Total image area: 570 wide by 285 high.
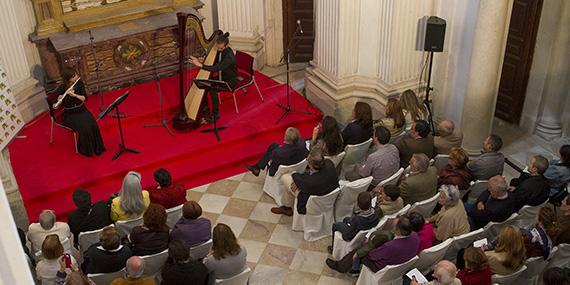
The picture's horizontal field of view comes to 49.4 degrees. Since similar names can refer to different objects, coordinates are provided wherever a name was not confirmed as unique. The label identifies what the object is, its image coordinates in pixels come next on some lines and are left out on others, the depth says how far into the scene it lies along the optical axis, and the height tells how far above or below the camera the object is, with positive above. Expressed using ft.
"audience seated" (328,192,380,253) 19.27 -9.86
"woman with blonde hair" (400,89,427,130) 24.56 -8.13
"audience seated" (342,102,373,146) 24.09 -8.75
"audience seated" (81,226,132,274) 17.57 -9.68
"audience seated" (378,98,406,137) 24.22 -8.62
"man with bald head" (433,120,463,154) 23.40 -8.99
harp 26.66 -8.82
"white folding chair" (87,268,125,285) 17.92 -10.39
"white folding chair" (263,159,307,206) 23.93 -10.93
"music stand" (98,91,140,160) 26.91 -10.54
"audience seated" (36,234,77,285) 17.22 -9.63
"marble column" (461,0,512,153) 24.23 -7.19
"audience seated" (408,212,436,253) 18.52 -9.72
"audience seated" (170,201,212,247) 19.04 -9.70
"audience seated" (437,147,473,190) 21.20 -9.29
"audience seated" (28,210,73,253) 18.85 -9.63
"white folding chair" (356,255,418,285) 18.20 -10.88
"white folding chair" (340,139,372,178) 24.14 -9.82
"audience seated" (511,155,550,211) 20.08 -9.23
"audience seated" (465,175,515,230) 19.16 -9.54
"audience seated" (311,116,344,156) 23.26 -8.87
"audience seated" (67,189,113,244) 19.97 -9.75
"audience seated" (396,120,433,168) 22.97 -8.94
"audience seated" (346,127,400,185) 22.31 -9.22
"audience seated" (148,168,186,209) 21.11 -9.59
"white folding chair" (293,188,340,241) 21.91 -11.30
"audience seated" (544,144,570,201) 21.18 -9.31
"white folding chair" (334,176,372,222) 21.90 -10.40
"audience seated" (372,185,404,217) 19.72 -9.50
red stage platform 25.45 -10.68
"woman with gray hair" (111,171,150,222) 20.06 -9.45
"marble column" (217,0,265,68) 33.76 -6.91
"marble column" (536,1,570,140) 26.49 -8.41
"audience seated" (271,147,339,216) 21.27 -9.41
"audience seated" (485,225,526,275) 16.90 -9.55
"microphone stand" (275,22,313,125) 30.01 -10.19
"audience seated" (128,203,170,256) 18.45 -9.56
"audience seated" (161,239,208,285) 16.98 -9.69
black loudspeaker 25.21 -5.71
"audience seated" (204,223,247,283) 17.71 -9.92
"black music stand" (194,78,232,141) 26.32 -7.80
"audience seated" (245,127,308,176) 23.50 -9.47
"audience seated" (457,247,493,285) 16.51 -9.70
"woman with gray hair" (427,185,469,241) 18.89 -9.46
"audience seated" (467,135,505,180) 21.73 -9.14
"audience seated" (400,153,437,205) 20.67 -9.24
